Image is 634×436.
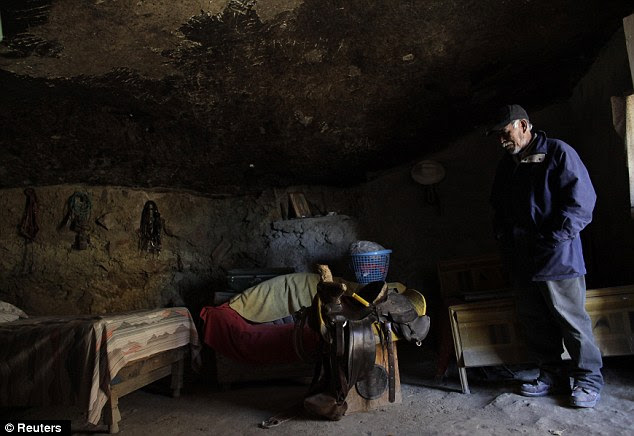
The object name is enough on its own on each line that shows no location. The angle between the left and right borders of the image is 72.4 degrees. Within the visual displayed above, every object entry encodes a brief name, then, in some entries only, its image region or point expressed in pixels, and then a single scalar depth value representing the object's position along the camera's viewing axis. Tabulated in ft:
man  8.25
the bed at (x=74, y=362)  8.19
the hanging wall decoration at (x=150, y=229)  14.96
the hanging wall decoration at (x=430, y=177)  14.82
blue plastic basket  12.63
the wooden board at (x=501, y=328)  8.74
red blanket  11.34
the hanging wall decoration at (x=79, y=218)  14.19
